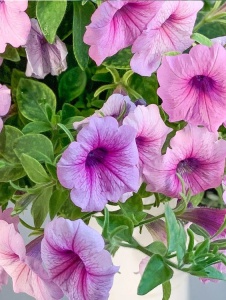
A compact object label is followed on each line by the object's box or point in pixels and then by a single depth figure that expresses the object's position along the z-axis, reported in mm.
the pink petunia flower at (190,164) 397
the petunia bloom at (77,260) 357
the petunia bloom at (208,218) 450
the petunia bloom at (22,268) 391
